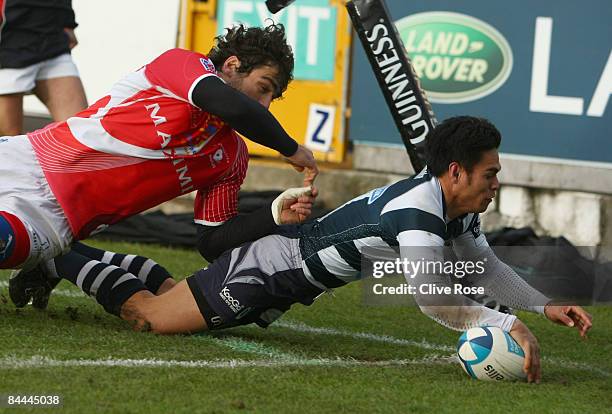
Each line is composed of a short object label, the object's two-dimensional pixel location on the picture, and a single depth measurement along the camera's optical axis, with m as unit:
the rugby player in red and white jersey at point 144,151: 10.82
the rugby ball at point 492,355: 9.82
